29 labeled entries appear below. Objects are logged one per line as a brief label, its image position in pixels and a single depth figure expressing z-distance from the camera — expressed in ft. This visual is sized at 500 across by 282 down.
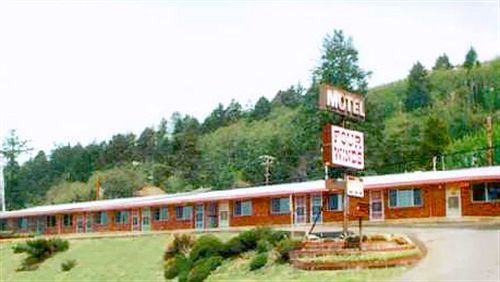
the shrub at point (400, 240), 84.74
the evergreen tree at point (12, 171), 396.90
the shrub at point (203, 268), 87.40
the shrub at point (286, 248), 85.20
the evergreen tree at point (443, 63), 582.43
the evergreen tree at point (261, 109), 521.28
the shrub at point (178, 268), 94.15
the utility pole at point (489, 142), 183.01
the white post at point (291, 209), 152.77
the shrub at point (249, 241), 96.94
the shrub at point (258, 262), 86.33
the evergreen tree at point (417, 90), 456.04
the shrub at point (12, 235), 194.49
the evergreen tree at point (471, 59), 526.04
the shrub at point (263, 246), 92.89
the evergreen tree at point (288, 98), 534.20
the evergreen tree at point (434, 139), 255.70
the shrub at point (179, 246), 108.99
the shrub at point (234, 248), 96.17
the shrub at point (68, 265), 119.96
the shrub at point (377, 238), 87.64
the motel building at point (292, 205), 131.95
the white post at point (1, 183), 302.66
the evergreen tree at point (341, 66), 253.24
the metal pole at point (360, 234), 84.21
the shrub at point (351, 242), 83.65
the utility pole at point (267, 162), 274.77
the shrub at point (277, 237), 95.60
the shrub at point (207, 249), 97.19
